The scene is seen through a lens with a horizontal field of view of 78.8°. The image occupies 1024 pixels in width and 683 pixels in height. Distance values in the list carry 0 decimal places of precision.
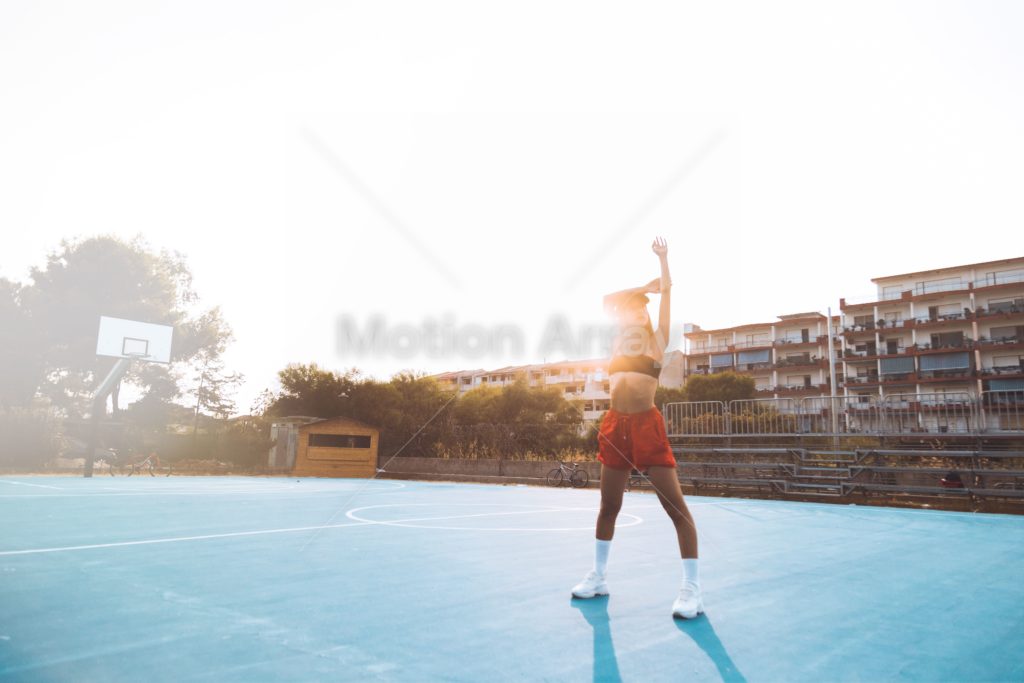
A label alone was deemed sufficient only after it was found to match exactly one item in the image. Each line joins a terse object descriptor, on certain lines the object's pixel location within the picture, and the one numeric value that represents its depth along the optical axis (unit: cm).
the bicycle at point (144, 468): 2202
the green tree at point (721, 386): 4491
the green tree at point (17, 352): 3123
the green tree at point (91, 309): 3291
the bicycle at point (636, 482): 1520
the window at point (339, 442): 2423
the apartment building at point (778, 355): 5578
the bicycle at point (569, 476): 1683
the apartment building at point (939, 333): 4575
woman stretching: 313
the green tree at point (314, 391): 2998
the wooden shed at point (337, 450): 2409
